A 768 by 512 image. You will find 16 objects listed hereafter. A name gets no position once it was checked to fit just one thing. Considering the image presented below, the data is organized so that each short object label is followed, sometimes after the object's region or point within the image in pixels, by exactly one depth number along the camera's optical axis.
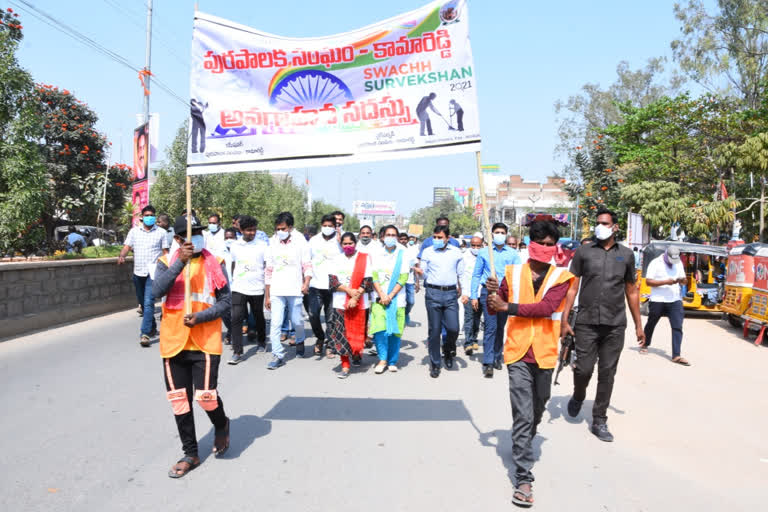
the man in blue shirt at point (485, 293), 7.21
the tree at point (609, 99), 41.00
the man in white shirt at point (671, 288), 8.31
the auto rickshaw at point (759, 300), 9.91
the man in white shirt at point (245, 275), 7.71
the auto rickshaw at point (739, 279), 10.67
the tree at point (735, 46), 26.86
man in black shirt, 5.04
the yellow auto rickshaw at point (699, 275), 13.71
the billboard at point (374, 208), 130.07
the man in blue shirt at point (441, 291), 7.17
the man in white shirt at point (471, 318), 8.59
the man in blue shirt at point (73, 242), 20.66
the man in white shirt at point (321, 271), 8.41
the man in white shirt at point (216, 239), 9.27
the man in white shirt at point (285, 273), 7.59
